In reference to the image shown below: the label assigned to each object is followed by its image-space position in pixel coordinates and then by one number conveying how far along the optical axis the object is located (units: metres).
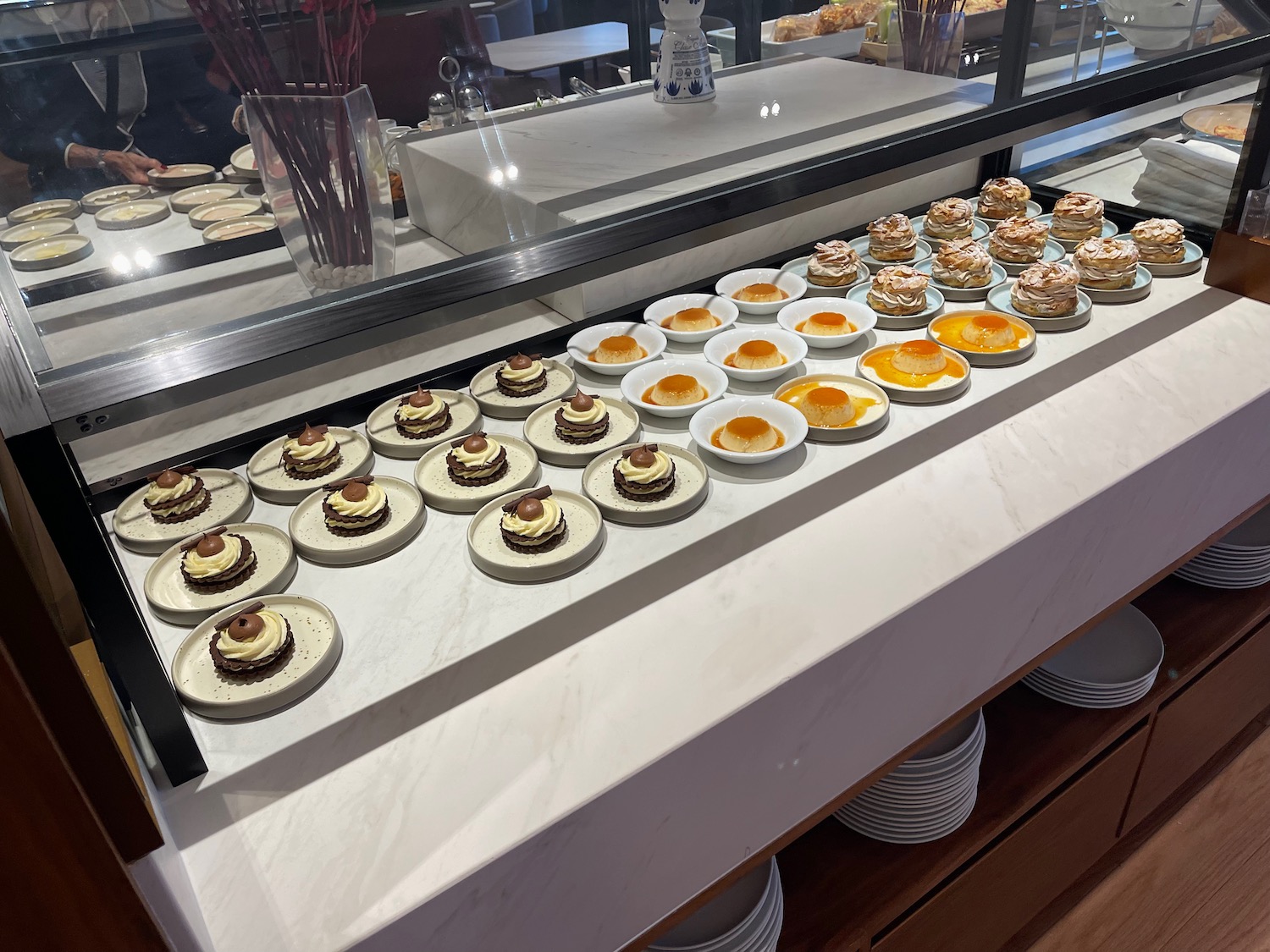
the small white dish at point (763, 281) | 1.78
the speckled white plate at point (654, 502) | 1.27
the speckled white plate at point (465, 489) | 1.31
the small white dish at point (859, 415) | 1.43
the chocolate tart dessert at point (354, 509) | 1.24
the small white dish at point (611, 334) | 1.57
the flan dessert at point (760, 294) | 1.74
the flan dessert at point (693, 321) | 1.65
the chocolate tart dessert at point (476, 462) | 1.33
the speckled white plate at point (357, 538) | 1.22
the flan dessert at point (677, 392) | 1.47
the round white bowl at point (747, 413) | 1.38
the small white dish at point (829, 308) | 1.62
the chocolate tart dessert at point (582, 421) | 1.40
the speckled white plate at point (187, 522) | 1.26
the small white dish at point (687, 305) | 1.64
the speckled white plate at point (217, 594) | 1.15
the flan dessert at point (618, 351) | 1.58
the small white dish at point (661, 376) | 1.47
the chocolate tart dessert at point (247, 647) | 1.04
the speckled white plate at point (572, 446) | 1.38
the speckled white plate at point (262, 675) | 1.02
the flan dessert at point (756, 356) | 1.54
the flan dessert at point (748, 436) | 1.37
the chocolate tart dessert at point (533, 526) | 1.20
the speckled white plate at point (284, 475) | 1.33
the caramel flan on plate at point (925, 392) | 1.50
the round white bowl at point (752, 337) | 1.57
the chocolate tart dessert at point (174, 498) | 1.27
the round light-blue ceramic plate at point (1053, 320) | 1.70
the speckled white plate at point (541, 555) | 1.18
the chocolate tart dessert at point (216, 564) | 1.16
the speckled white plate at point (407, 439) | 1.41
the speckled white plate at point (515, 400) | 1.49
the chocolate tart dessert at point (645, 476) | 1.28
